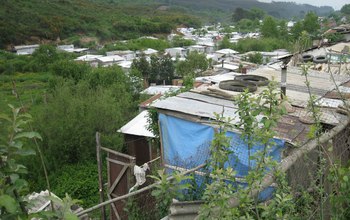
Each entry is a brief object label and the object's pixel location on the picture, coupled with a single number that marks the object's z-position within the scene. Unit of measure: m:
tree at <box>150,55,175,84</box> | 24.92
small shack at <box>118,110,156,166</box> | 9.30
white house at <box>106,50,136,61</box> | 35.12
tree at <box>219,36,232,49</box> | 43.19
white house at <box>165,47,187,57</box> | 39.01
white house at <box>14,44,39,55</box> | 40.38
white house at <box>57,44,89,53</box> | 41.77
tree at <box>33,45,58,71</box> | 33.12
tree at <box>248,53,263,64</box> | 28.47
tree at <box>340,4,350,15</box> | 91.76
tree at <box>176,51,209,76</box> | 25.58
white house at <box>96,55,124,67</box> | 30.31
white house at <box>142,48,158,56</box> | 37.42
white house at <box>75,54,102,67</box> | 30.72
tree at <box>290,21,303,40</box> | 39.64
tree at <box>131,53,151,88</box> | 24.92
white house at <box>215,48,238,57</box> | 34.62
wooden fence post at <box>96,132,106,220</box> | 4.47
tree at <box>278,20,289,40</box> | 46.66
